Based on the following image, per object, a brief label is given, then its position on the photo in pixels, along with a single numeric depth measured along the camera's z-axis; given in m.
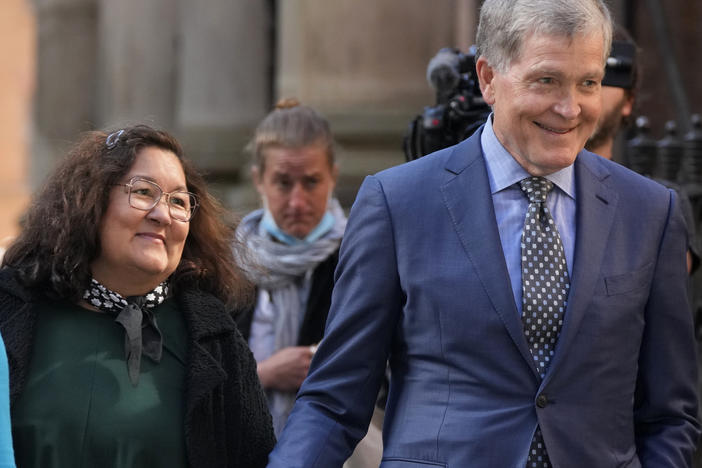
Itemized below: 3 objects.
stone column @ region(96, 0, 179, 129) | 16.38
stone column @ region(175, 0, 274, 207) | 15.13
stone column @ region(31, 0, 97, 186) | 19.04
